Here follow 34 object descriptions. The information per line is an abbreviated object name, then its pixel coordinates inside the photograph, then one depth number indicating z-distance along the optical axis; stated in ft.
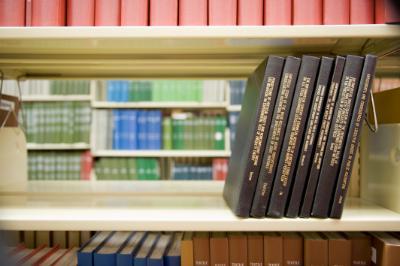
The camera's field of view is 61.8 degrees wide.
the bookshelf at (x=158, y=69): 2.11
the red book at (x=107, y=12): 2.29
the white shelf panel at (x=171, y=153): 7.96
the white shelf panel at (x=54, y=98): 8.21
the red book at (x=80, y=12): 2.30
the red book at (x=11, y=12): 2.28
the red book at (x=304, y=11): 2.27
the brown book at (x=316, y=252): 2.38
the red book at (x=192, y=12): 2.29
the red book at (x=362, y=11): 2.25
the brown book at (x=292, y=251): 2.42
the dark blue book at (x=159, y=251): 2.43
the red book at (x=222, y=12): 2.27
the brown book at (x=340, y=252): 2.39
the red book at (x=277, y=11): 2.28
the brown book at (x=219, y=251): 2.41
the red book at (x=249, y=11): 2.27
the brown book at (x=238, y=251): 2.42
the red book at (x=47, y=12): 2.26
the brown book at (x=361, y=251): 2.42
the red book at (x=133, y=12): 2.29
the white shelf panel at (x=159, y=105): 8.06
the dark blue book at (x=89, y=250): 2.46
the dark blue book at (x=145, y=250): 2.45
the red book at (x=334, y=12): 2.26
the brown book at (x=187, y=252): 2.42
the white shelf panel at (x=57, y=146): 8.10
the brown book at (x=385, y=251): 2.23
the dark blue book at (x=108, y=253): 2.46
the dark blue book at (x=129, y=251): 2.45
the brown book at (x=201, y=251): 2.42
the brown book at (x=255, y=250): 2.42
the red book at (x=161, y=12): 2.28
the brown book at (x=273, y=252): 2.41
